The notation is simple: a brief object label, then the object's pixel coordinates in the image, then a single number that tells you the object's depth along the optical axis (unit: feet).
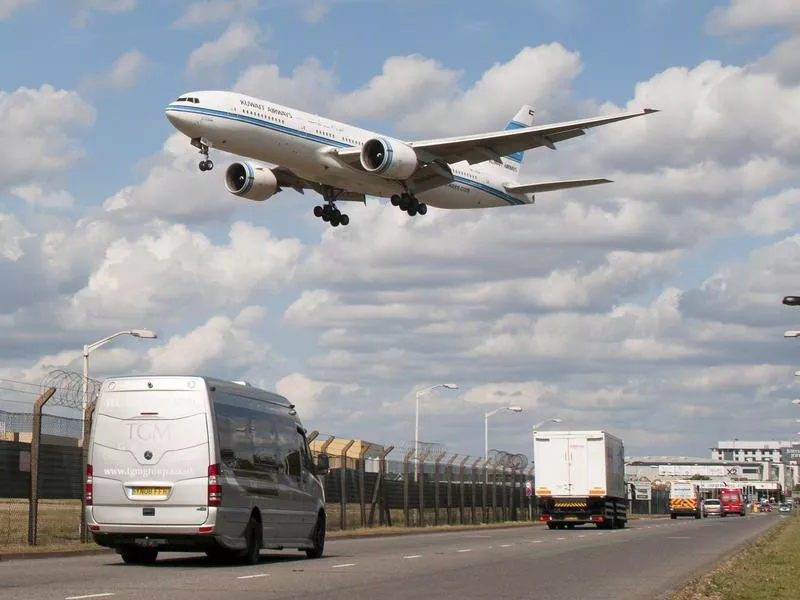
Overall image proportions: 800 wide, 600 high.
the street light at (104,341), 119.14
